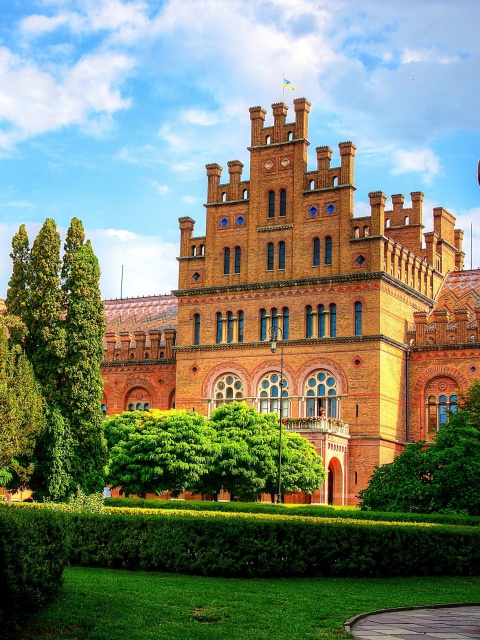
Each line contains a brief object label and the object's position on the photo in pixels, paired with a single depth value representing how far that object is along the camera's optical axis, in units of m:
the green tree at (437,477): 36.09
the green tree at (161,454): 44.00
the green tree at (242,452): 44.47
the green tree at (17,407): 31.75
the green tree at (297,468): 45.34
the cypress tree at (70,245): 35.44
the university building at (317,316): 51.25
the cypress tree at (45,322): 34.03
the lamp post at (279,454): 41.75
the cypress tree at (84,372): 33.84
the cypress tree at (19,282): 34.38
